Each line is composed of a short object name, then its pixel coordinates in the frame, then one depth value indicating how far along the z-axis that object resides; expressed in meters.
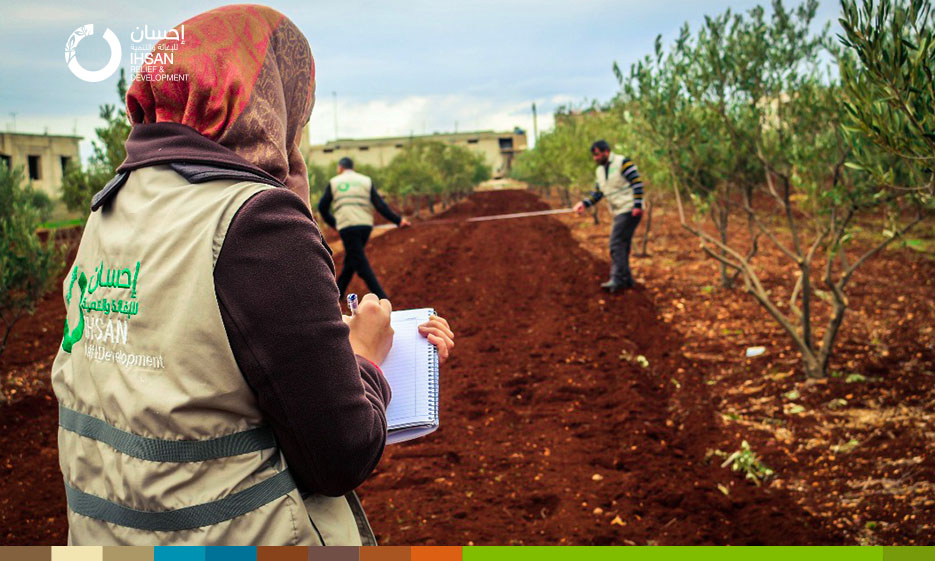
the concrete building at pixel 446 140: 88.78
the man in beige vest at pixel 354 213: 9.84
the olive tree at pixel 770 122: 6.27
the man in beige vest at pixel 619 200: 10.81
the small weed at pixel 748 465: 4.89
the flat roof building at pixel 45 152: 37.97
